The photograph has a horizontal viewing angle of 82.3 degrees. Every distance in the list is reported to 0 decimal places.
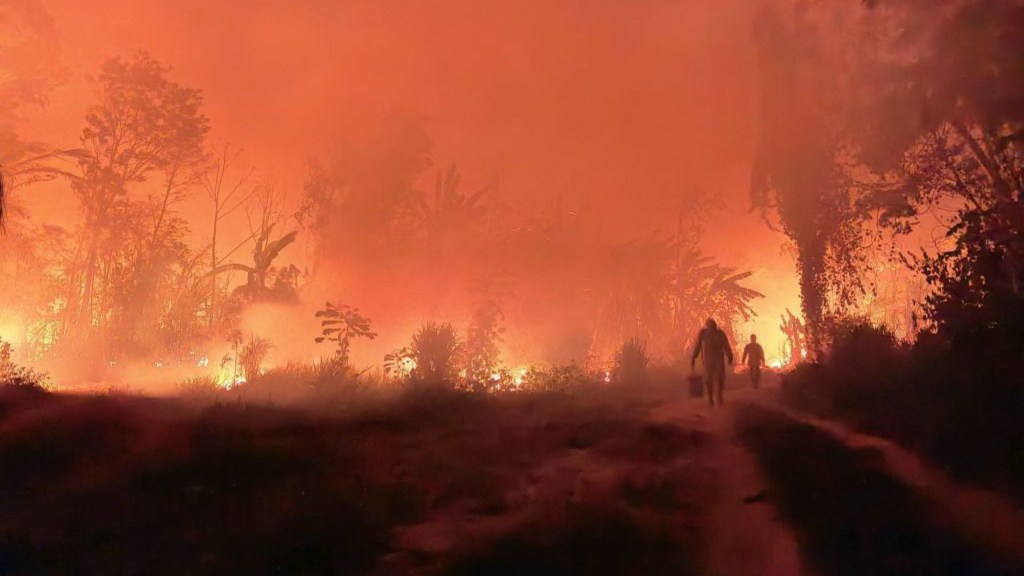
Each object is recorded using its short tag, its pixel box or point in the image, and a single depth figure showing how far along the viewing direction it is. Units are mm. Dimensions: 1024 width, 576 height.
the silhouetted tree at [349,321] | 19466
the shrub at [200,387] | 14574
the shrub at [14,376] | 12531
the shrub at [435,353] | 16594
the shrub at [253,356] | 18358
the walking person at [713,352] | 13539
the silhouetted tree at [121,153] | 25703
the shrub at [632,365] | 21008
